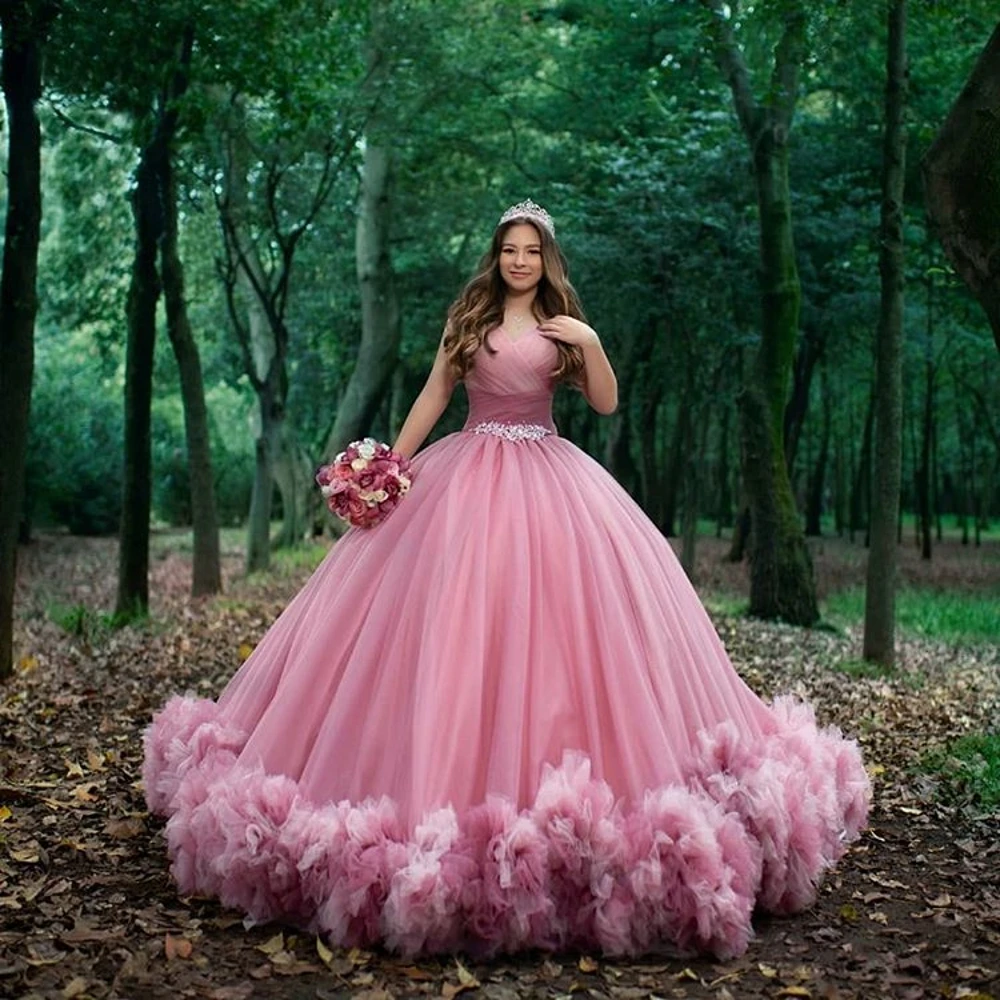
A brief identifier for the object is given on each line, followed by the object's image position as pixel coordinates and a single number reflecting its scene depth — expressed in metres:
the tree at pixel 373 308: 20.73
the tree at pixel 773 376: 13.26
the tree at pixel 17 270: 8.39
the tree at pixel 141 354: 11.80
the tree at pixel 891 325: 10.02
